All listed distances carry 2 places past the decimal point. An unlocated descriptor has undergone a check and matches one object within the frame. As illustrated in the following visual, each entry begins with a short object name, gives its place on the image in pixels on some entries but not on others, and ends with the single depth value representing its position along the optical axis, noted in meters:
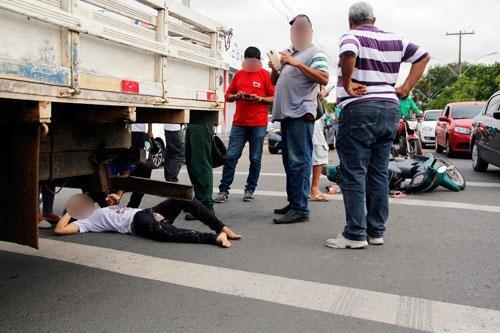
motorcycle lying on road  7.57
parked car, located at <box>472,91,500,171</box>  9.04
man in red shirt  6.62
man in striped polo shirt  4.42
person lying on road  4.54
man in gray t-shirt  5.47
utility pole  64.94
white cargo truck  2.72
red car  13.56
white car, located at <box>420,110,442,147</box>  19.27
